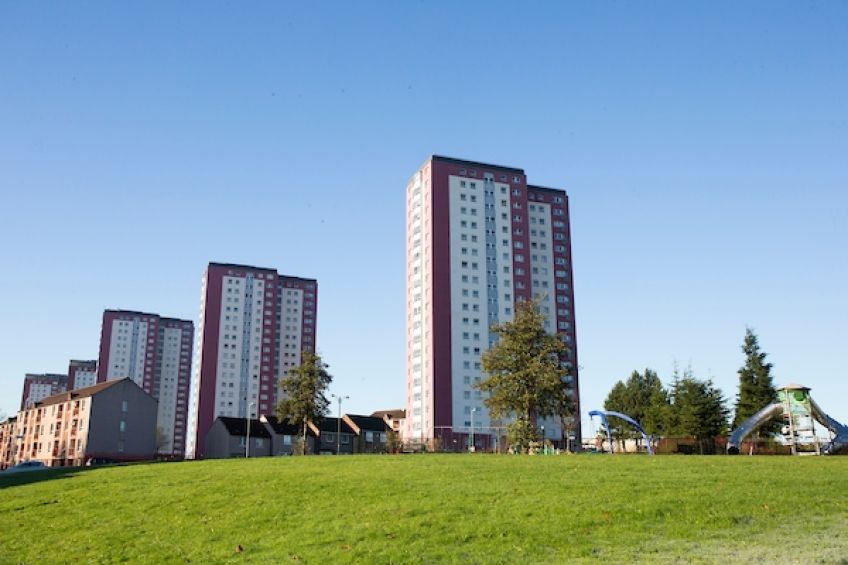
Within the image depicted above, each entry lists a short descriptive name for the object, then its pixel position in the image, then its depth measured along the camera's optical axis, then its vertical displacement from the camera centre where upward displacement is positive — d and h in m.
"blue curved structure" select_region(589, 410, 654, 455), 73.74 +2.65
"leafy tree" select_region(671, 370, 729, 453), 85.94 +3.36
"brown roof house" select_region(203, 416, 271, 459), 131.62 +0.44
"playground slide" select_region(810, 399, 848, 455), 62.06 +0.79
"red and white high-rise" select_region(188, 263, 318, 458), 184.75 +23.24
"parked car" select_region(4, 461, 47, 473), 70.84 -2.55
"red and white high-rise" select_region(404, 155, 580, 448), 128.75 +30.28
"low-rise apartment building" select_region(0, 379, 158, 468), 114.56 +2.37
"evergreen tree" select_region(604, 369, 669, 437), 135.45 +8.32
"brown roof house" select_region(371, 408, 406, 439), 193.48 +5.83
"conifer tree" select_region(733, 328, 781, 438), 84.81 +6.41
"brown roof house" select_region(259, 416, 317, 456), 133.50 +0.63
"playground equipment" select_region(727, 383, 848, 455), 60.69 +1.75
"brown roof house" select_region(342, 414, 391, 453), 141.25 +1.62
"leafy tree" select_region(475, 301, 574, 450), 66.06 +5.66
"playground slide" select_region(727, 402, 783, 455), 65.25 +1.37
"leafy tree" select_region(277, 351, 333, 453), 85.75 +5.69
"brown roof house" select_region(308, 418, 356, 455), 137.50 +0.46
